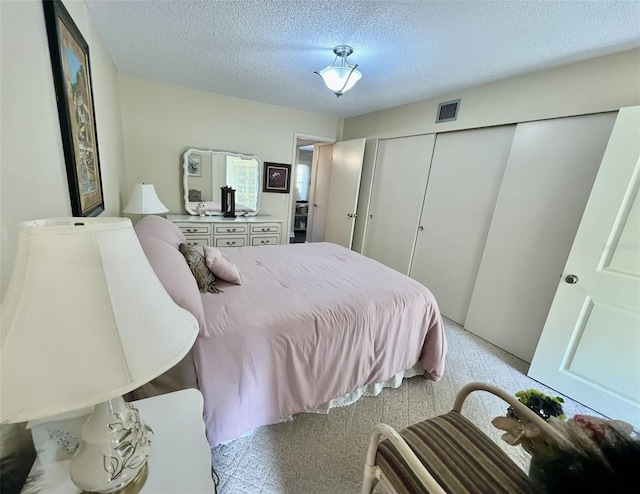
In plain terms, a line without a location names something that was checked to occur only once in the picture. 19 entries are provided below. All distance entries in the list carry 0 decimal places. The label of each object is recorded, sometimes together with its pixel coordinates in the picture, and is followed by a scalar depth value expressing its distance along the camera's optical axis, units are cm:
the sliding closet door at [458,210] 257
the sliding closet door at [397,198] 322
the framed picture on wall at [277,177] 394
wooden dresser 326
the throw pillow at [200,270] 157
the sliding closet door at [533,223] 198
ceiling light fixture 195
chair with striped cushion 86
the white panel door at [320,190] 482
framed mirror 346
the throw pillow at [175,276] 116
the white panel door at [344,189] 393
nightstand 60
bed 121
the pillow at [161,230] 166
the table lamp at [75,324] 41
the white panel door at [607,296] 162
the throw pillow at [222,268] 165
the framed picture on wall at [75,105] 102
